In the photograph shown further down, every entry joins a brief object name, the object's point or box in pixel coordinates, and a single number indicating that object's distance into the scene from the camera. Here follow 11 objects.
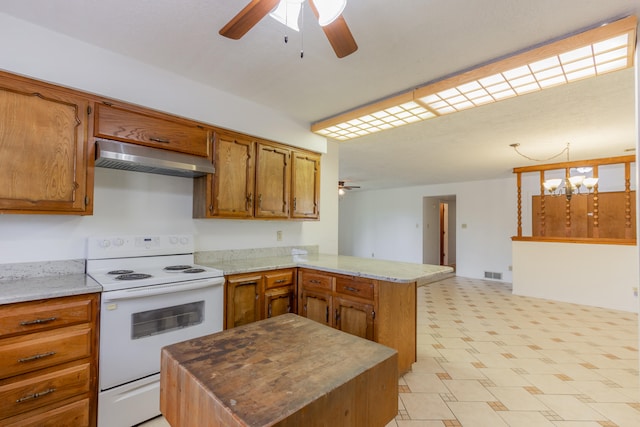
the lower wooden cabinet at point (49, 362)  1.55
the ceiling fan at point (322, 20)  1.17
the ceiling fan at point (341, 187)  7.29
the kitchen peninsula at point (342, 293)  2.35
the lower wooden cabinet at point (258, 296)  2.46
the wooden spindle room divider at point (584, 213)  4.87
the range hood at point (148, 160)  2.07
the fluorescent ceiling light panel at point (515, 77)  1.82
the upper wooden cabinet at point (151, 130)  2.14
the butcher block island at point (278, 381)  0.73
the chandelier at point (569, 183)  4.51
